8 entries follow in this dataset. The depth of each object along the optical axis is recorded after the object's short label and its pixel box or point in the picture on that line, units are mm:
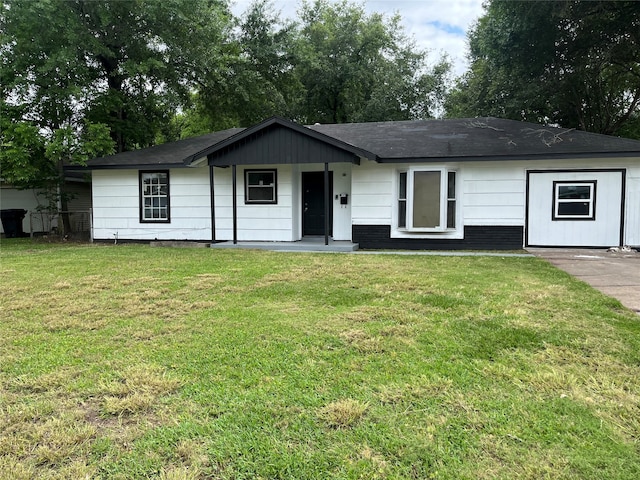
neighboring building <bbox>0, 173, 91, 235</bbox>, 16734
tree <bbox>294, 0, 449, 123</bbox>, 24203
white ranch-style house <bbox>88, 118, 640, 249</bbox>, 10211
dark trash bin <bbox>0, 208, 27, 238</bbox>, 15750
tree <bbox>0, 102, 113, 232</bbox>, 11961
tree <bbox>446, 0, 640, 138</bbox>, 12328
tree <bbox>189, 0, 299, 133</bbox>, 18344
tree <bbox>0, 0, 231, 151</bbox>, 12250
